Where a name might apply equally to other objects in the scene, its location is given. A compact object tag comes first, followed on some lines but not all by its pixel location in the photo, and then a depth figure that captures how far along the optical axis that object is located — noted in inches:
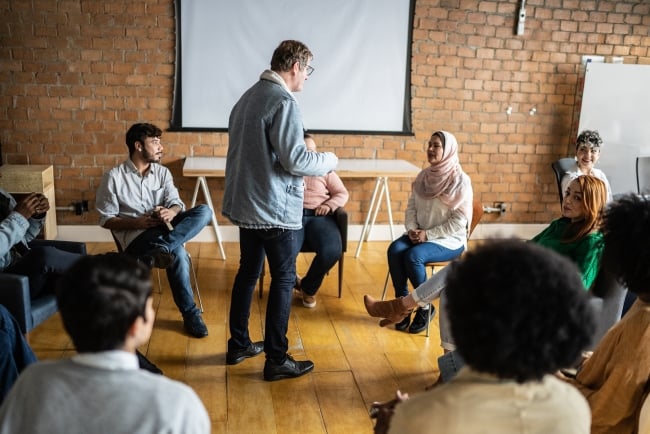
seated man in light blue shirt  120.0
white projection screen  172.9
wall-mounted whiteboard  188.2
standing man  91.1
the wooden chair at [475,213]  137.2
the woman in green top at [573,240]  94.1
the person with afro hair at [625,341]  56.9
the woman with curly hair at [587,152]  148.1
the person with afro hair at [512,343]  36.9
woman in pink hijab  125.7
